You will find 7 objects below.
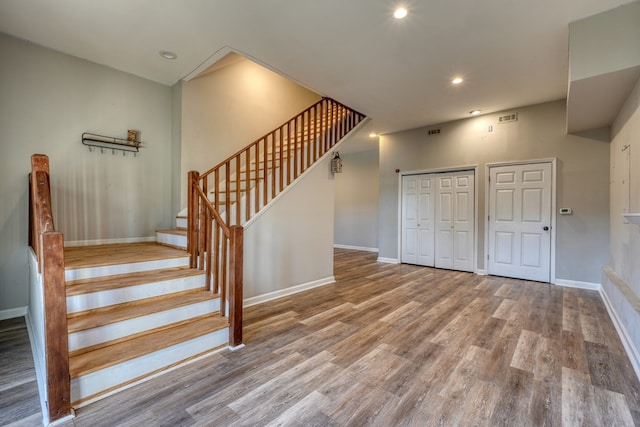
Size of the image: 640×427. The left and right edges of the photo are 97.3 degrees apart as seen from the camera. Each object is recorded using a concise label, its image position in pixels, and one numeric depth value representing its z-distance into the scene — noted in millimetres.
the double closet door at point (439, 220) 5594
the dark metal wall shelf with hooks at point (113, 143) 3748
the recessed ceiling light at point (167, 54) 3492
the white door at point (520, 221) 4785
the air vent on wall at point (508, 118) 5016
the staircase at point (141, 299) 1718
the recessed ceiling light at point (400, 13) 2536
